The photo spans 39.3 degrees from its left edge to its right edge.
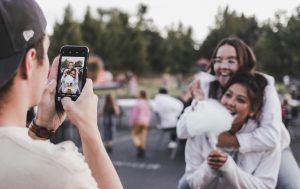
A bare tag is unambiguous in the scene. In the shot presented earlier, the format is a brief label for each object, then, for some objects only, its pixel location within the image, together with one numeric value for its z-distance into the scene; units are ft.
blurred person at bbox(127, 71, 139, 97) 87.31
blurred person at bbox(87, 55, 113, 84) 57.52
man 3.09
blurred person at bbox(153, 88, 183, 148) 30.73
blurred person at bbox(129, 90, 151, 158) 31.78
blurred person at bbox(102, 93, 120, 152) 32.96
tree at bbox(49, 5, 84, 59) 103.35
